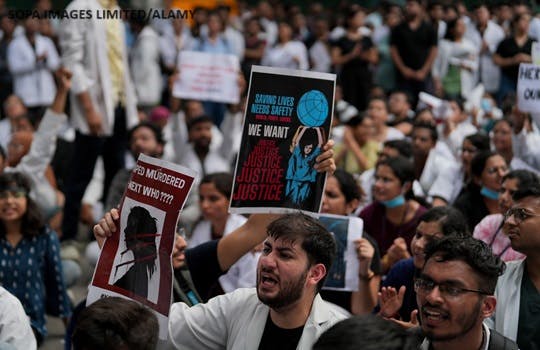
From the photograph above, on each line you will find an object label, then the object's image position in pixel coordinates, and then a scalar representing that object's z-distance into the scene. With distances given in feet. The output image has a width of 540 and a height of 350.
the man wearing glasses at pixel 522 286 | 15.30
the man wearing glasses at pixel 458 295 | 12.96
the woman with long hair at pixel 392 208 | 23.99
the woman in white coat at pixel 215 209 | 23.56
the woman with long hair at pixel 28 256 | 21.99
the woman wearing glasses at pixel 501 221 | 19.65
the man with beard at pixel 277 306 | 13.96
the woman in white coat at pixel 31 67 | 48.98
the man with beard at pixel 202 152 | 35.04
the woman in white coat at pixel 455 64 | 48.98
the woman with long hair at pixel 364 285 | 20.14
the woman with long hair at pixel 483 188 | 25.75
